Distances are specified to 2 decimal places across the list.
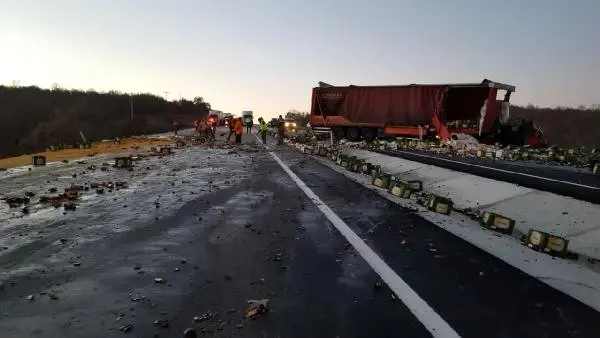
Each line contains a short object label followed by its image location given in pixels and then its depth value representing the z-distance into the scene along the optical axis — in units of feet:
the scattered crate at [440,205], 27.89
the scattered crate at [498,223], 23.09
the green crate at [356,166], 51.04
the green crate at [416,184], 36.34
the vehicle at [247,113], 280.59
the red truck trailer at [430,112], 89.92
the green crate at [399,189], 33.86
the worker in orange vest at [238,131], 112.98
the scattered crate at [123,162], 54.80
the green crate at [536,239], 19.71
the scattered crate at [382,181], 38.47
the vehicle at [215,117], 212.82
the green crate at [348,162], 53.75
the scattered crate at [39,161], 59.26
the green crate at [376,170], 45.76
